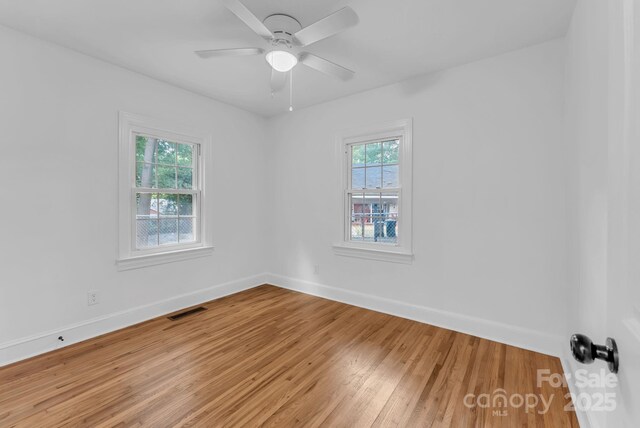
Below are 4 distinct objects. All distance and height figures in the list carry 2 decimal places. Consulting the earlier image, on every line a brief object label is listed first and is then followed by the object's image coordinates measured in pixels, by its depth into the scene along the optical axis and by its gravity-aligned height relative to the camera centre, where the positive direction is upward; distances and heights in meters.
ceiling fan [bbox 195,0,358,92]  1.68 +1.19
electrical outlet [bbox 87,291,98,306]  2.69 -0.82
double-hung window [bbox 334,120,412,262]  3.21 +0.26
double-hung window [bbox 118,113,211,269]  2.96 +0.22
